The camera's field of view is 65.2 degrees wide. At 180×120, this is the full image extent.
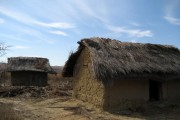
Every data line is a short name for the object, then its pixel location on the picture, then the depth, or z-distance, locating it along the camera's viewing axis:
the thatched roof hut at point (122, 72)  6.18
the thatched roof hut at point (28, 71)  12.06
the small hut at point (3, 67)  11.86
